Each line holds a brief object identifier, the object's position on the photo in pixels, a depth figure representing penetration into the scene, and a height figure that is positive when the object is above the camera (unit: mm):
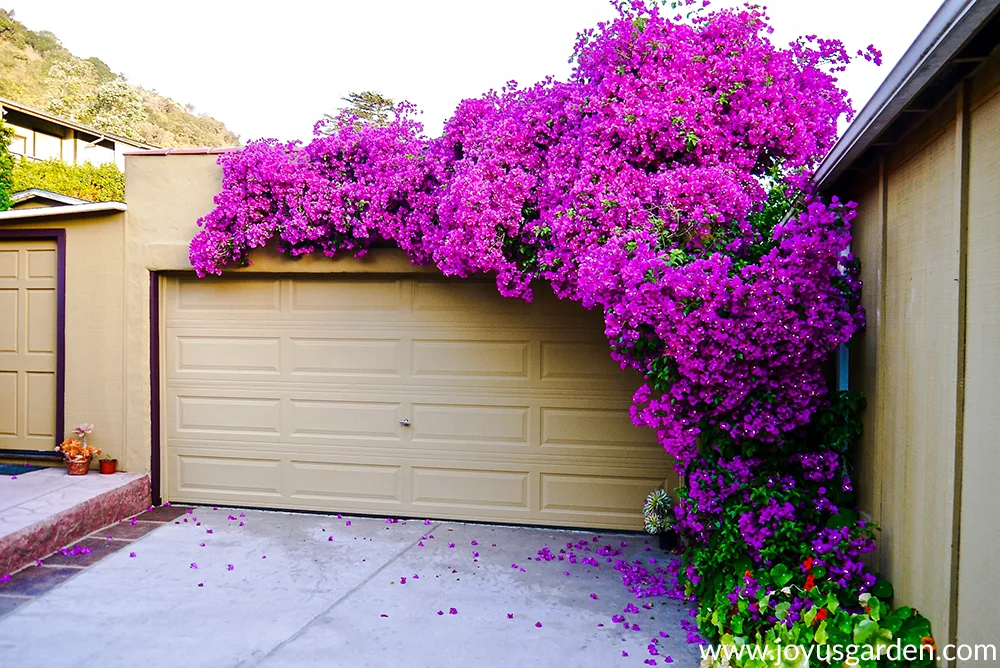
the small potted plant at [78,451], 6621 -1098
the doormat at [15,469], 6773 -1285
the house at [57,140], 22891 +5664
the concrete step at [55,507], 5215 -1348
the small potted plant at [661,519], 5766 -1410
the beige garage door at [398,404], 6266 -673
